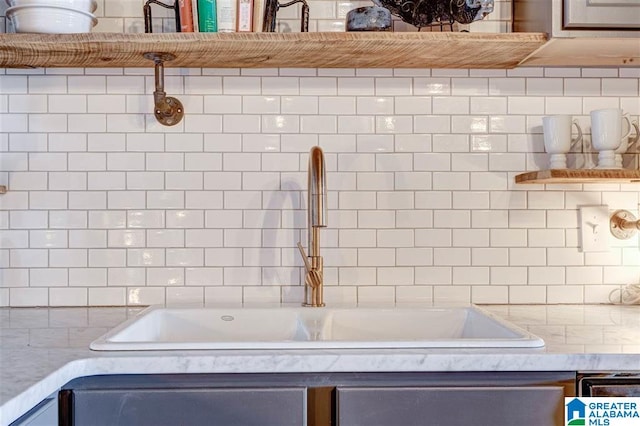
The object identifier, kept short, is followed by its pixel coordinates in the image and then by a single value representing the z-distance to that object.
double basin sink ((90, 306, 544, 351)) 1.62
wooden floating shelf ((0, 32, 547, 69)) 1.54
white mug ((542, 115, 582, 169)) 1.72
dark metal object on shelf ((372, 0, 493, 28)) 1.61
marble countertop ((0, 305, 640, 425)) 1.11
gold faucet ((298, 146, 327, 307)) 1.58
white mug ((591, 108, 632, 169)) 1.67
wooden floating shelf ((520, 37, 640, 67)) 1.56
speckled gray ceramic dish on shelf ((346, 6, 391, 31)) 1.59
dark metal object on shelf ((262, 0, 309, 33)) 1.64
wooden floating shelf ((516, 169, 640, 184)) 1.62
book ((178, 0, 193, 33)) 1.61
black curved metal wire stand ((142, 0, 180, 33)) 1.64
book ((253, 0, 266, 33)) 1.61
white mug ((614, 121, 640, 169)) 1.71
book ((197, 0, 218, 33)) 1.60
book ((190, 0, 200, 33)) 1.62
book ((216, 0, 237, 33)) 1.60
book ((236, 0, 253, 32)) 1.60
